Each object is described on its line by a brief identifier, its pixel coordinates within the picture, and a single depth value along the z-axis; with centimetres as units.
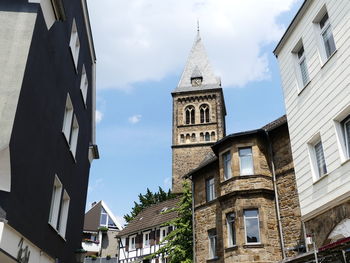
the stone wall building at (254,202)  1717
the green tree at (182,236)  2364
